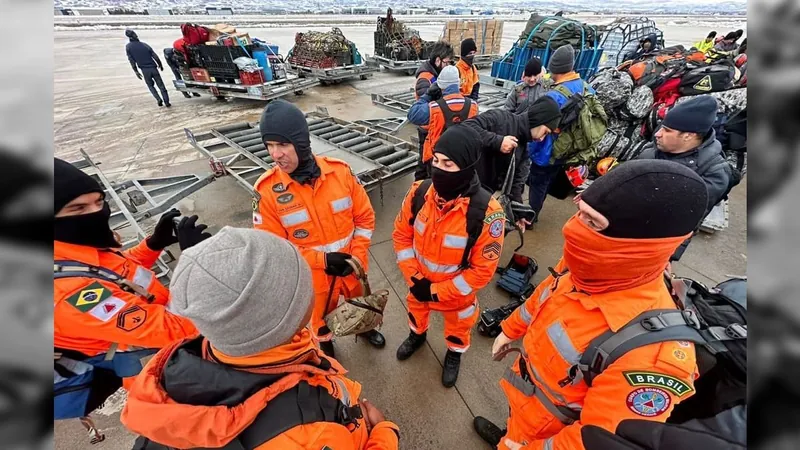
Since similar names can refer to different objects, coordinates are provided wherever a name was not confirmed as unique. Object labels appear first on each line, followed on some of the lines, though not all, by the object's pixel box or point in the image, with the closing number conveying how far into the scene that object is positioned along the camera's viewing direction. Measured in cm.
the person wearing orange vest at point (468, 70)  549
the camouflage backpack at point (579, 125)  378
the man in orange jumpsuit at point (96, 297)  141
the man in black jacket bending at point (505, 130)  316
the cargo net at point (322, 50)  1100
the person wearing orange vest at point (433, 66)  538
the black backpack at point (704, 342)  108
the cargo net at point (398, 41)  1275
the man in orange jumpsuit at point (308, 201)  221
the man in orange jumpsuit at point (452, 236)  213
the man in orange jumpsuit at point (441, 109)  389
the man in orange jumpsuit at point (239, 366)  90
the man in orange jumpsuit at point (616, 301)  114
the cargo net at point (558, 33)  744
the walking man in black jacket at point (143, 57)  855
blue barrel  892
